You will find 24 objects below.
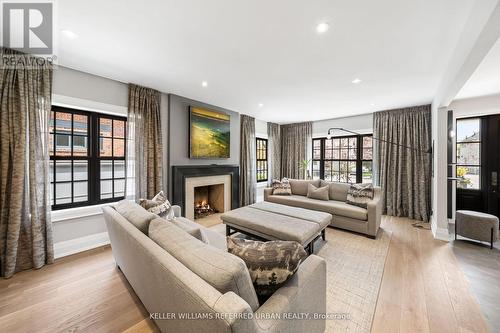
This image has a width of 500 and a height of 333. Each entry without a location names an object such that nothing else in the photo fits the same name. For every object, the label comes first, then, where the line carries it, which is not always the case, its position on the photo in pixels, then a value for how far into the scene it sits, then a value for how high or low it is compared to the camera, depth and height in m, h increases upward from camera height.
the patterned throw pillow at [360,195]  3.51 -0.52
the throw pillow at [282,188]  4.70 -0.53
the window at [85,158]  2.71 +0.11
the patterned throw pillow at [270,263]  1.08 -0.54
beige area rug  1.63 -1.23
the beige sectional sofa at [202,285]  0.81 -0.61
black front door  3.57 +0.05
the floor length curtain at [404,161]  4.17 +0.13
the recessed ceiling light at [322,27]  1.73 +1.26
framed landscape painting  3.97 +0.69
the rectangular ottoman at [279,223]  2.41 -0.78
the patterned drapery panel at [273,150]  6.22 +0.50
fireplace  3.74 -0.46
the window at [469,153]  3.76 +0.27
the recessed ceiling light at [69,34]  1.88 +1.28
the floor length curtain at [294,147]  6.04 +0.60
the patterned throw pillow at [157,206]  2.25 -0.48
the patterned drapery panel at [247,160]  5.15 +0.15
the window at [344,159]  5.17 +0.21
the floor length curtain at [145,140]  3.18 +0.42
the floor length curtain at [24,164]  2.17 +0.01
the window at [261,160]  6.06 +0.18
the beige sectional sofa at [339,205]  3.24 -0.75
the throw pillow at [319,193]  4.16 -0.58
